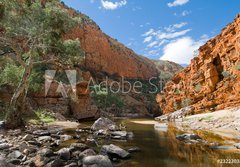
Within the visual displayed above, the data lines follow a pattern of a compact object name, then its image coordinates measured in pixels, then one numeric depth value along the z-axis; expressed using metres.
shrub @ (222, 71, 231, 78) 28.92
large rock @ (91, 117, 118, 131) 13.59
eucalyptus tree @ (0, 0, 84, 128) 10.55
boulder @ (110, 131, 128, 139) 10.47
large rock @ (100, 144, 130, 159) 6.56
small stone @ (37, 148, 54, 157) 5.74
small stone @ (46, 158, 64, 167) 5.07
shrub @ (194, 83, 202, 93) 34.32
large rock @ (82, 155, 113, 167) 5.20
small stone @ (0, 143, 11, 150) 6.20
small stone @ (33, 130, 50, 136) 9.46
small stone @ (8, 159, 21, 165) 5.05
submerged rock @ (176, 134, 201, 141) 10.16
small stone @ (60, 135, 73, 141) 9.04
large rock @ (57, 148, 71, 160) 5.92
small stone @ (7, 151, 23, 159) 5.38
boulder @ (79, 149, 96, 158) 6.15
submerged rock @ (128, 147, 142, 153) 7.47
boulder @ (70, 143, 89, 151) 6.73
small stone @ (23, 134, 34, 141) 7.70
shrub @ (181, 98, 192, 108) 35.07
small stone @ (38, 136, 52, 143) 8.25
